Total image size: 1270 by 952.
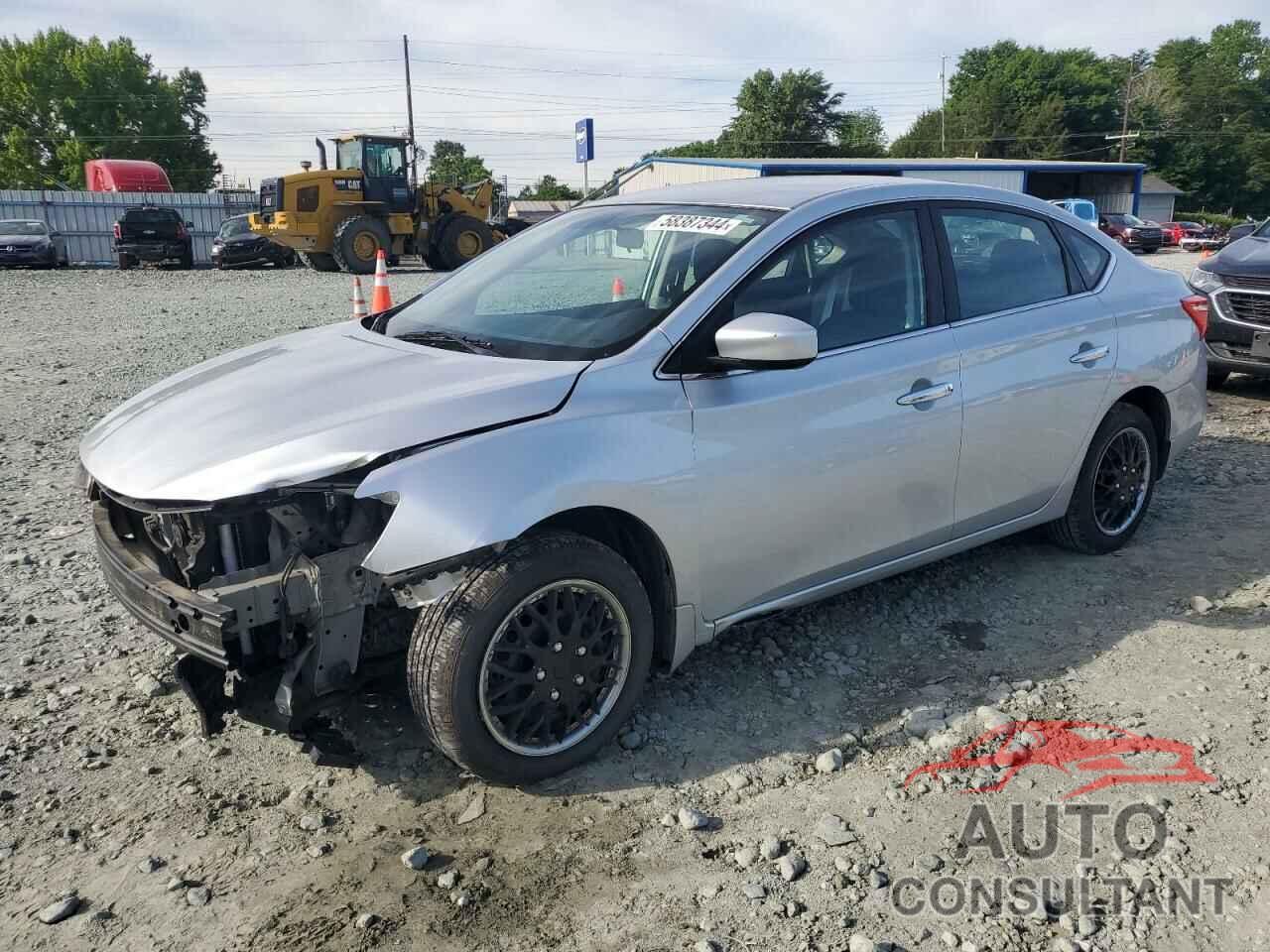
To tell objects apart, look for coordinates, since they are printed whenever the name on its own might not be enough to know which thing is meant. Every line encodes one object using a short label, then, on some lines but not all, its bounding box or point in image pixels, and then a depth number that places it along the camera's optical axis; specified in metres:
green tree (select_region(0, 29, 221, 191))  67.06
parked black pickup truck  26.12
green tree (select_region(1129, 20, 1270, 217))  82.50
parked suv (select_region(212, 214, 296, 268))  26.58
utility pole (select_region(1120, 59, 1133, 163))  72.72
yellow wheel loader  22.27
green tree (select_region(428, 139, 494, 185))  87.12
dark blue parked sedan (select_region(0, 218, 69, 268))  24.08
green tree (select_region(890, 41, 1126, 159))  80.00
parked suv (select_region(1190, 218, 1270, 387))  8.04
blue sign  27.53
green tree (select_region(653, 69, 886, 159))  82.44
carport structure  35.94
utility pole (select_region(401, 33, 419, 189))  50.41
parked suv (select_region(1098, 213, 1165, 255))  37.38
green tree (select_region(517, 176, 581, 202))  85.53
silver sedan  2.76
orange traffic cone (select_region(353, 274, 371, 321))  8.61
